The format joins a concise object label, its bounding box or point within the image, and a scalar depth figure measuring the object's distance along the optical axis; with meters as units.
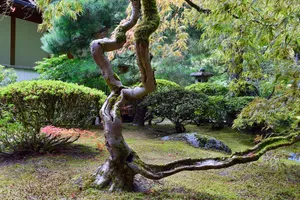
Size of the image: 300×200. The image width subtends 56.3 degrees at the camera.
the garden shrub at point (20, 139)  3.78
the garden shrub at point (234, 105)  7.37
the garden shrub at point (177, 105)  6.38
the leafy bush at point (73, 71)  7.22
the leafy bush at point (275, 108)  2.58
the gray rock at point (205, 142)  5.28
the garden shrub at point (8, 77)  6.50
